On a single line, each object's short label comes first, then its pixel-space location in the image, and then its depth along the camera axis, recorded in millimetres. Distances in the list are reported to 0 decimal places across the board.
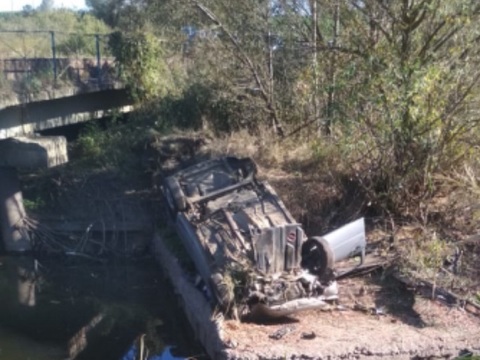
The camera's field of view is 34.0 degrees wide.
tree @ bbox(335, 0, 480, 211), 13648
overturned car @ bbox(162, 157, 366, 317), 11656
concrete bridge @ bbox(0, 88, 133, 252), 17734
